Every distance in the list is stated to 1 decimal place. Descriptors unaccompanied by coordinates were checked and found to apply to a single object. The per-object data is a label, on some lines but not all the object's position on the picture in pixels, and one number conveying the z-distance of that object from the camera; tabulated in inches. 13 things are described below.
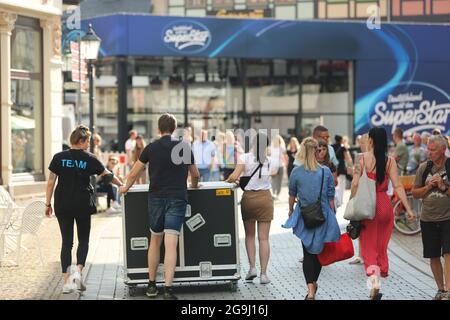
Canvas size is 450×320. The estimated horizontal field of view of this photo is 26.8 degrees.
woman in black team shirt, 382.9
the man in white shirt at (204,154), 835.4
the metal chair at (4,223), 469.4
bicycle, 619.8
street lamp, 780.6
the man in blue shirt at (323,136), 461.4
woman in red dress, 363.9
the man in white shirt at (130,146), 978.7
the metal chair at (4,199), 494.7
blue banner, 1310.3
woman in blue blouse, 364.5
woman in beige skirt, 413.7
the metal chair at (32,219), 466.9
